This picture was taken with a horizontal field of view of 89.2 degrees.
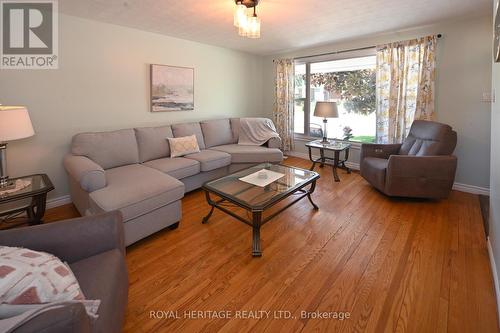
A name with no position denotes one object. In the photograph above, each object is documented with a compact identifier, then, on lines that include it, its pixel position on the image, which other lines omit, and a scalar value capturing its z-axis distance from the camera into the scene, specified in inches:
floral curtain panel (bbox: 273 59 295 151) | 194.5
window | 164.6
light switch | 118.4
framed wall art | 144.1
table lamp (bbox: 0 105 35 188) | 79.0
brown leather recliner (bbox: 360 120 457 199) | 112.0
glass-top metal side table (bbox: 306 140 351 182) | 155.3
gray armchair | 42.7
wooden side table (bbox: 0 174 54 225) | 81.5
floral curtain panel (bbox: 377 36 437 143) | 132.3
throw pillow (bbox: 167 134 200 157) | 135.9
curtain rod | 152.3
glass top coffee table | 80.8
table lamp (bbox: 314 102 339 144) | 158.9
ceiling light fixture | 90.4
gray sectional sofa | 83.0
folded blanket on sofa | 168.4
